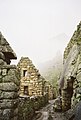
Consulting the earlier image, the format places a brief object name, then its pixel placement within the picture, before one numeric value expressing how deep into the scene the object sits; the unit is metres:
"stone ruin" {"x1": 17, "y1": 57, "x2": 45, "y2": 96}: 10.65
